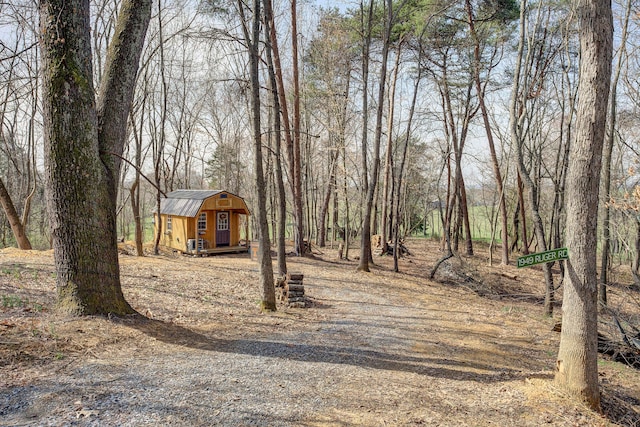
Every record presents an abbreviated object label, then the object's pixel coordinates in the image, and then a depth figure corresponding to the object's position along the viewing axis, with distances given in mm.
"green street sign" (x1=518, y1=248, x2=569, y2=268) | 4027
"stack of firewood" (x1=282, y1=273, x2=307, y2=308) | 8148
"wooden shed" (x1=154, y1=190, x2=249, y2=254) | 15281
